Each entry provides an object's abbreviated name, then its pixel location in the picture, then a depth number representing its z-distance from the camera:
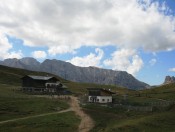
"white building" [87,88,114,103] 61.15
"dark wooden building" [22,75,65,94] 74.08
